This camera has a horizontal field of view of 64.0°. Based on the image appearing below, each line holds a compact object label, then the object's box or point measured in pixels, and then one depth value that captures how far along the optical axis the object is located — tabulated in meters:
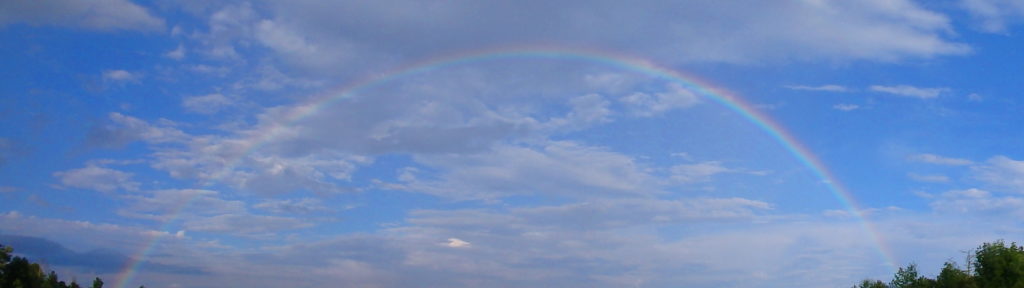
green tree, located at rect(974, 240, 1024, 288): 79.81
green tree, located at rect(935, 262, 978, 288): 82.06
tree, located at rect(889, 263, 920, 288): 102.81
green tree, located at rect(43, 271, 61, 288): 87.55
